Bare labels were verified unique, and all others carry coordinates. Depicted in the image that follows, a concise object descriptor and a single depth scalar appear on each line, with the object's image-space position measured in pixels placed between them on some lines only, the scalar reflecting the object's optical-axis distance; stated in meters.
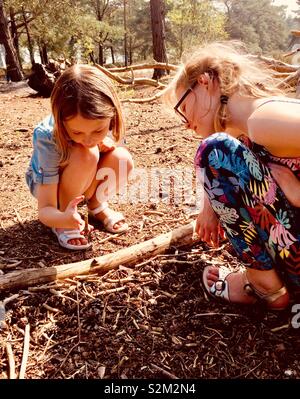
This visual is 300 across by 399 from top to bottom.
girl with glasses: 1.27
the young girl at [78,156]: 1.75
